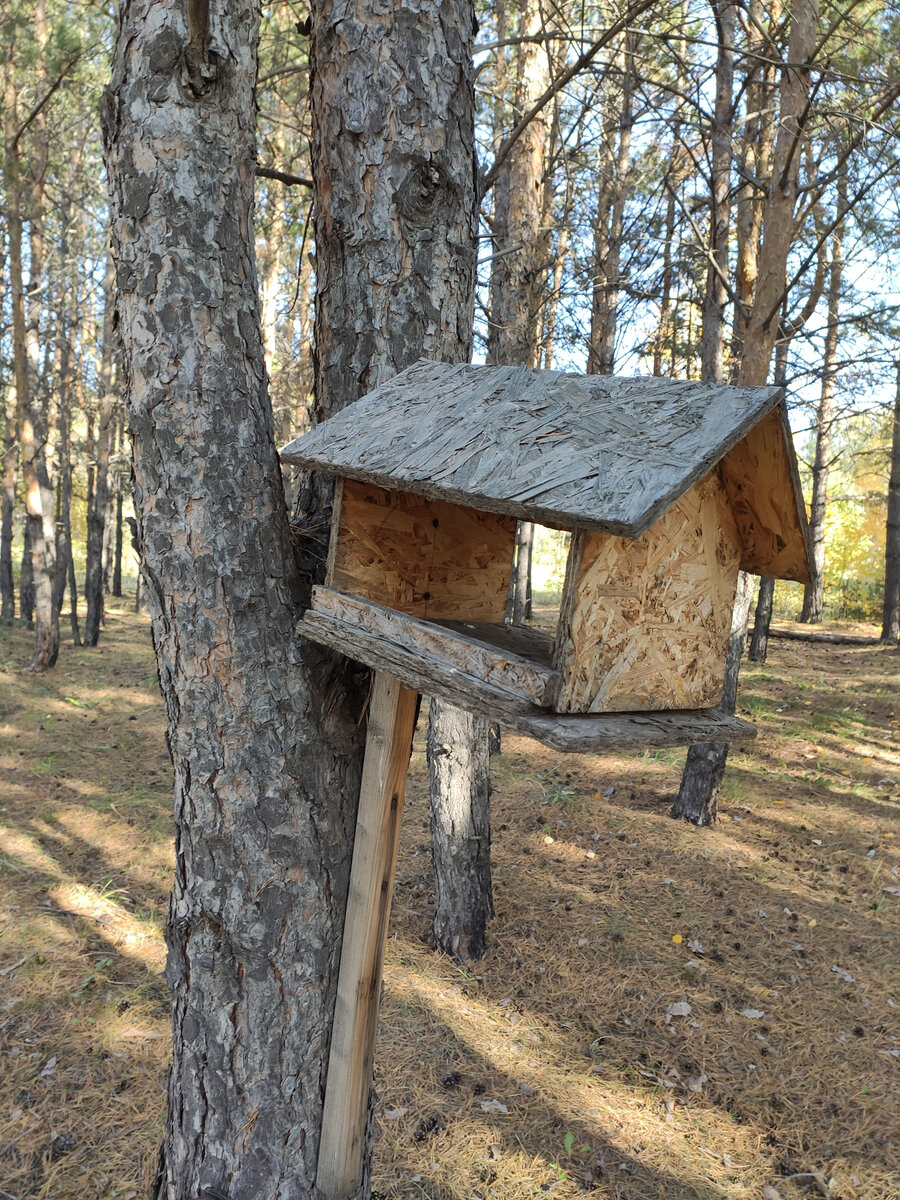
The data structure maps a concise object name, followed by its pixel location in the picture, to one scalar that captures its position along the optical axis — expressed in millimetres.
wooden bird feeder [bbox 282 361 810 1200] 1468
